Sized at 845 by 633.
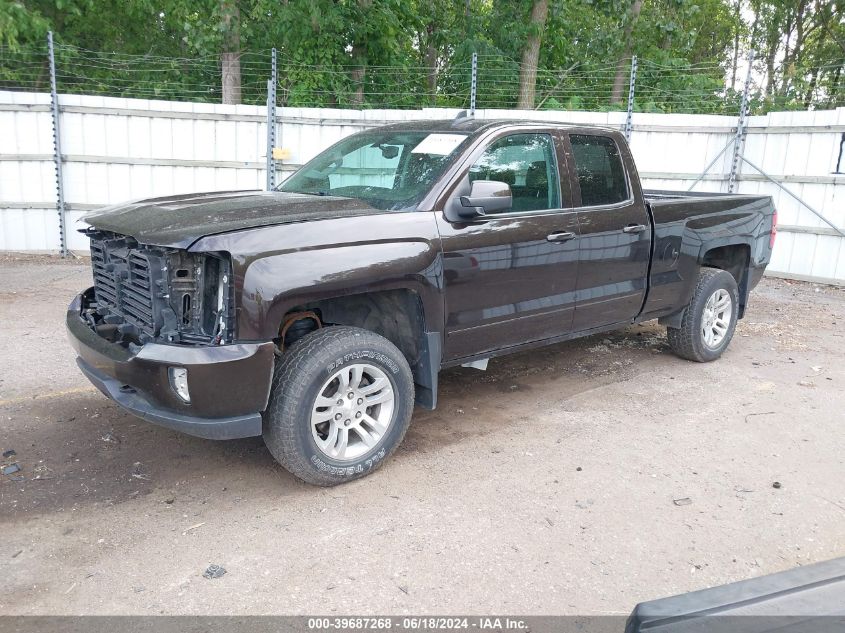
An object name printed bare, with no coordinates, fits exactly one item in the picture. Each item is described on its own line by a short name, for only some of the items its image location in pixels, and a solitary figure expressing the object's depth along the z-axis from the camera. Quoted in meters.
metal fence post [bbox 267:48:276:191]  10.40
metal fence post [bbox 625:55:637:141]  10.47
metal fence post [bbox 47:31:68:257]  9.77
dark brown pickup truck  3.42
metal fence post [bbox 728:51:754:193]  10.42
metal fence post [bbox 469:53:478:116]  10.49
